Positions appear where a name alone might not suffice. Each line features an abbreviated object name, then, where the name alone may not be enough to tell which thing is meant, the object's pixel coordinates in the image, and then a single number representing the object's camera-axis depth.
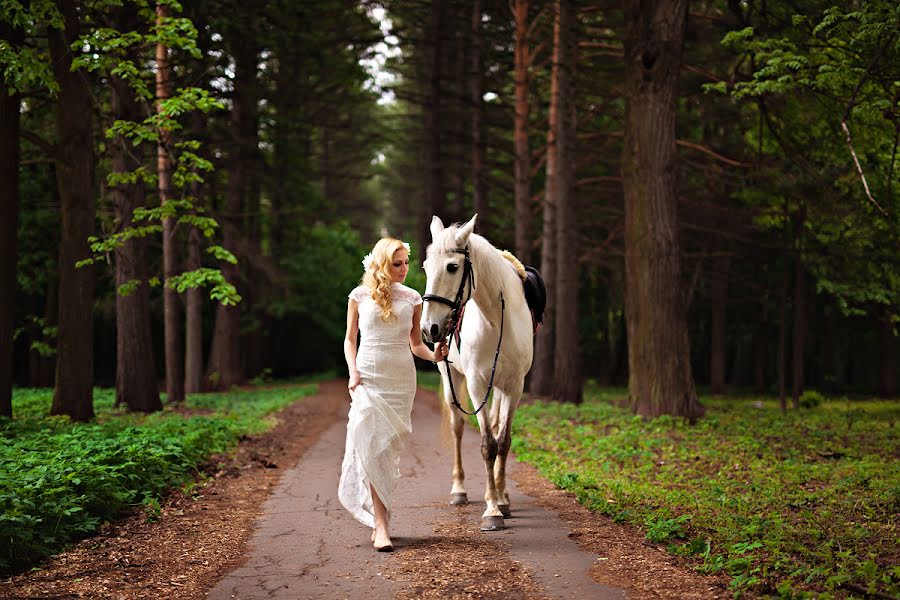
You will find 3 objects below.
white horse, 6.59
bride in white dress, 6.29
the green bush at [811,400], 21.05
